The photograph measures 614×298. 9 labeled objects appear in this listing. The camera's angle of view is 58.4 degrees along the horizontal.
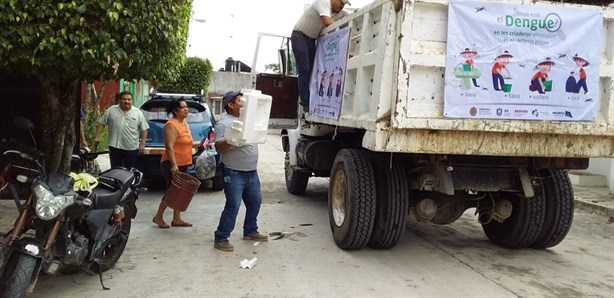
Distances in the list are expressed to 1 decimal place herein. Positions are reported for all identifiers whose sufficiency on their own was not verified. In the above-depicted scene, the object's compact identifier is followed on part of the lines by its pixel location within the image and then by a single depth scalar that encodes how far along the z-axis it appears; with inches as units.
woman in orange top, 245.4
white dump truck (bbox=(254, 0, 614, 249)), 175.2
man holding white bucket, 212.5
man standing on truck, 253.8
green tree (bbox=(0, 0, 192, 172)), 148.4
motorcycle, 138.0
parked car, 329.1
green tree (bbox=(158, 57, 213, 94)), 1075.9
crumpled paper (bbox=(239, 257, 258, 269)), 193.3
